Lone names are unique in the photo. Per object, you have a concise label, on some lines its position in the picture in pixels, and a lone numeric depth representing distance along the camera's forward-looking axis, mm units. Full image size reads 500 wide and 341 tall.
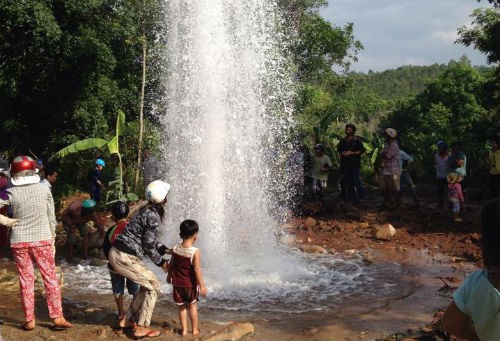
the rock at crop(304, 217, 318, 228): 10938
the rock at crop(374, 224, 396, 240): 9594
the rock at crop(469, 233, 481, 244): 9020
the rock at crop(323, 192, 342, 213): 11914
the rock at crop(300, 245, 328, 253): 8961
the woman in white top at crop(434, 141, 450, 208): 10891
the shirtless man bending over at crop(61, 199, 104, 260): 8484
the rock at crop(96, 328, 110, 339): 4801
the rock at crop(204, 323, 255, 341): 4516
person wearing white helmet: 4680
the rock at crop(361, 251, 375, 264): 8125
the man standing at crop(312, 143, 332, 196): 12469
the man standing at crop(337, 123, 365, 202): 11828
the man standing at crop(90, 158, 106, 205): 11266
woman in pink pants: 4746
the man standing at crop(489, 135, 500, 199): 9961
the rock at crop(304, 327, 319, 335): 4892
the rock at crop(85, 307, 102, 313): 5494
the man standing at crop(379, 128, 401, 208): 10922
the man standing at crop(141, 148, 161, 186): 10877
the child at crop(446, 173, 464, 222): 10097
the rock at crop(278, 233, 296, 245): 9711
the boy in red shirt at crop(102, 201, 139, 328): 4930
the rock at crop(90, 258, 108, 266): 8195
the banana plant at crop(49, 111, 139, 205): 11234
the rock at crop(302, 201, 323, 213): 12087
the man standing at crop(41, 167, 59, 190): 7786
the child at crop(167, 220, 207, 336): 4625
